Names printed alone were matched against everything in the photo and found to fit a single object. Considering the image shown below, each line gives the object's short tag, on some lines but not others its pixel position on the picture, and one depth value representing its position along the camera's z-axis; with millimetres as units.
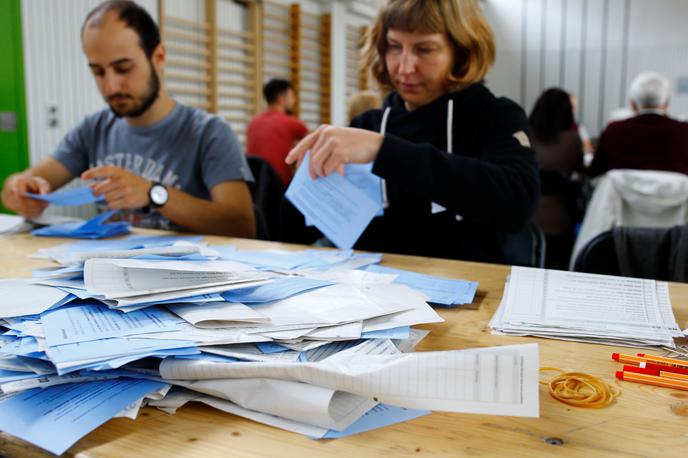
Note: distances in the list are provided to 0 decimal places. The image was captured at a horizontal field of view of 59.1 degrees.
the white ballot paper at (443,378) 513
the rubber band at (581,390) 583
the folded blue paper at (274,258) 1112
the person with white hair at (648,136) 3402
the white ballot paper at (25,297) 730
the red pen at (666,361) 659
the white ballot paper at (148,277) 756
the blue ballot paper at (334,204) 1191
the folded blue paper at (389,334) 685
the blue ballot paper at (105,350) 570
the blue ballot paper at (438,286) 932
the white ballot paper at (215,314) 678
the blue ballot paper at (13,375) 585
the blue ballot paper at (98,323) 637
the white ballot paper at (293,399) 532
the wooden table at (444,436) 496
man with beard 1775
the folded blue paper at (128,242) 1358
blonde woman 1309
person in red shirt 4859
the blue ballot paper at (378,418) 526
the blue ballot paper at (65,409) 512
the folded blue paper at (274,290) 780
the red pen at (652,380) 625
